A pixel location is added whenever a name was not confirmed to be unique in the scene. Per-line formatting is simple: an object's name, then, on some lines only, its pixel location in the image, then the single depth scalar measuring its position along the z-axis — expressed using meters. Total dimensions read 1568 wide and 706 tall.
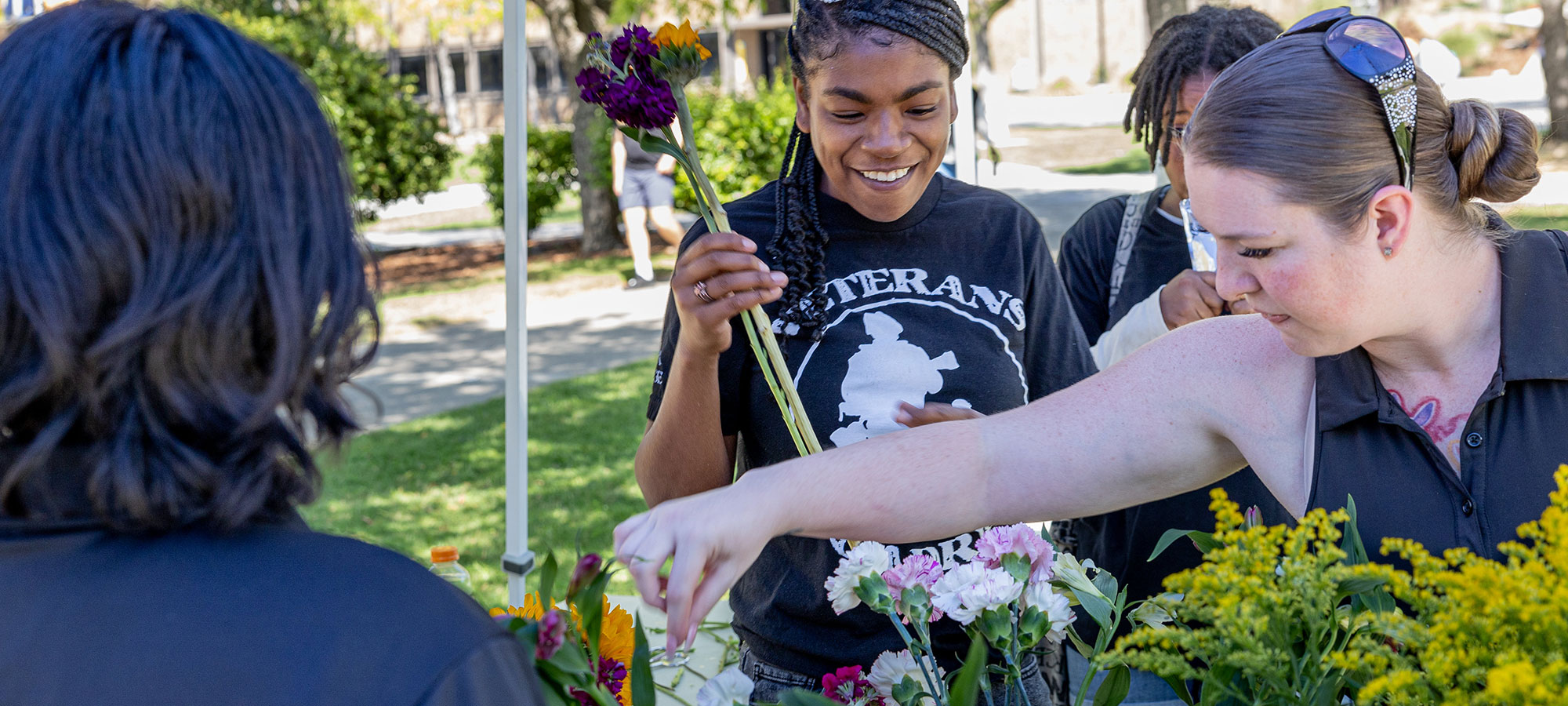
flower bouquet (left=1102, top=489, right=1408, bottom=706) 0.95
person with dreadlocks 2.07
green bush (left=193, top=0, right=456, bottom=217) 11.65
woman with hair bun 1.29
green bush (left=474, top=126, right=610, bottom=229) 12.30
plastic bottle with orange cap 1.81
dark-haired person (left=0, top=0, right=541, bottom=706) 0.76
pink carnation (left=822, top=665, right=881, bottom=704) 1.29
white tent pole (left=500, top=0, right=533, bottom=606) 2.82
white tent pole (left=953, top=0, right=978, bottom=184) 5.52
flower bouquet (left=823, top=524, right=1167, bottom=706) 1.14
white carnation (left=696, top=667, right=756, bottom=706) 1.14
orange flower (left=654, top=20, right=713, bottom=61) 1.39
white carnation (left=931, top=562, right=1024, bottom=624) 1.13
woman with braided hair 1.71
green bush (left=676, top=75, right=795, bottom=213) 10.24
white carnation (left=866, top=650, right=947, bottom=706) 1.24
